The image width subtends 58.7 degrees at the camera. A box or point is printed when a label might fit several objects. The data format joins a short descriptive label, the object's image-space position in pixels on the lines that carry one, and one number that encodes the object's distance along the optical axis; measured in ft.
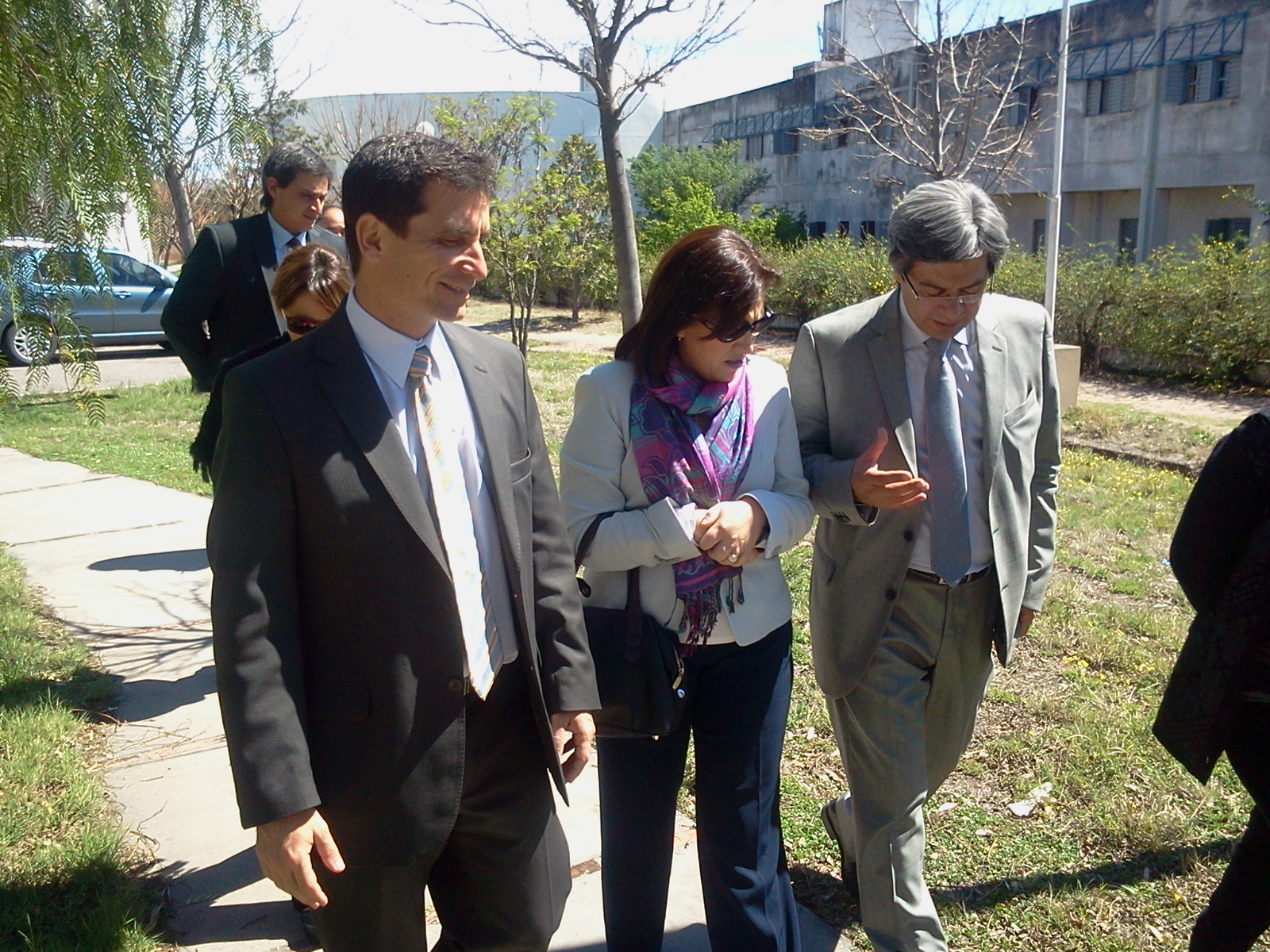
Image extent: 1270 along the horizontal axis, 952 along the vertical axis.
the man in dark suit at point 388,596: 6.29
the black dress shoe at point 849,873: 10.72
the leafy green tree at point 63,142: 11.02
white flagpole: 36.14
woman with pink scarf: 8.54
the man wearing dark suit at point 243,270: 13.83
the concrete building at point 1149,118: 77.66
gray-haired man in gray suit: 9.12
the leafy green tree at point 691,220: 87.76
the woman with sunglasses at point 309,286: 10.53
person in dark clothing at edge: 7.59
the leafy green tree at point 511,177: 50.72
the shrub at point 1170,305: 41.22
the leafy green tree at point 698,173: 116.37
